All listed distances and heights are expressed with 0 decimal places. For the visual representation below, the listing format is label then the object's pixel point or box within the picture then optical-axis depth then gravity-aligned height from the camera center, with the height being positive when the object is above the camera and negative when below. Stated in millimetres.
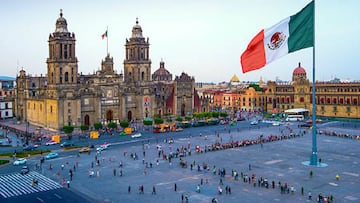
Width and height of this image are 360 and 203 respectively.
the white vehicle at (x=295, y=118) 106438 -5287
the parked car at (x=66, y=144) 68419 -7449
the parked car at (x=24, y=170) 49078 -8425
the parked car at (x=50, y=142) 70088 -7408
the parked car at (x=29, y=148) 64812 -7612
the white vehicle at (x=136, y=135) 78162 -6940
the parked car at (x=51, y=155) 58344 -7898
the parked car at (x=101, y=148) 64450 -7675
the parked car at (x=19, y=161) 54625 -8142
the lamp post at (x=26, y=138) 69781 -6885
